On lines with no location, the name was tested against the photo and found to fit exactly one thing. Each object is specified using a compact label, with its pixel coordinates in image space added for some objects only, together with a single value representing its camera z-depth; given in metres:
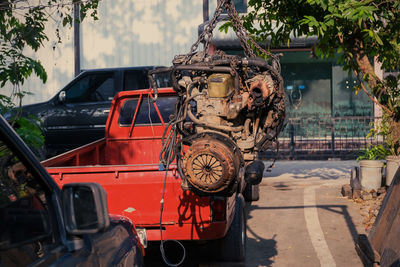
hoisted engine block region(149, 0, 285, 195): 4.31
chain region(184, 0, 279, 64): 4.85
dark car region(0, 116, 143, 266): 2.01
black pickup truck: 12.27
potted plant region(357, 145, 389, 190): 9.66
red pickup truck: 5.26
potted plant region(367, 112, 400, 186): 9.12
